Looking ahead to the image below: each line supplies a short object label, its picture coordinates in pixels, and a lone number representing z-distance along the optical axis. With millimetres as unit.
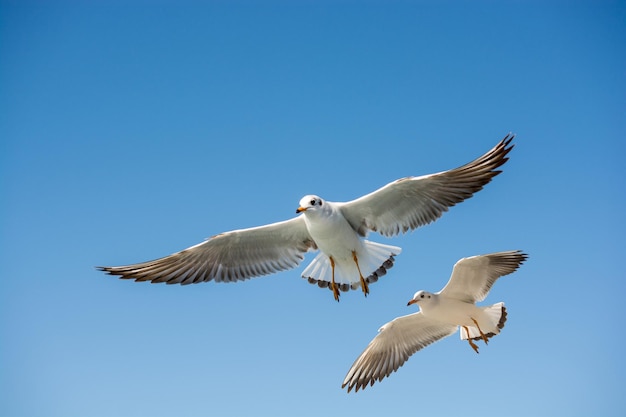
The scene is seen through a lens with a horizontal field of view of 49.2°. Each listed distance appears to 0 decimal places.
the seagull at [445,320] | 8820
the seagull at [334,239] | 8125
